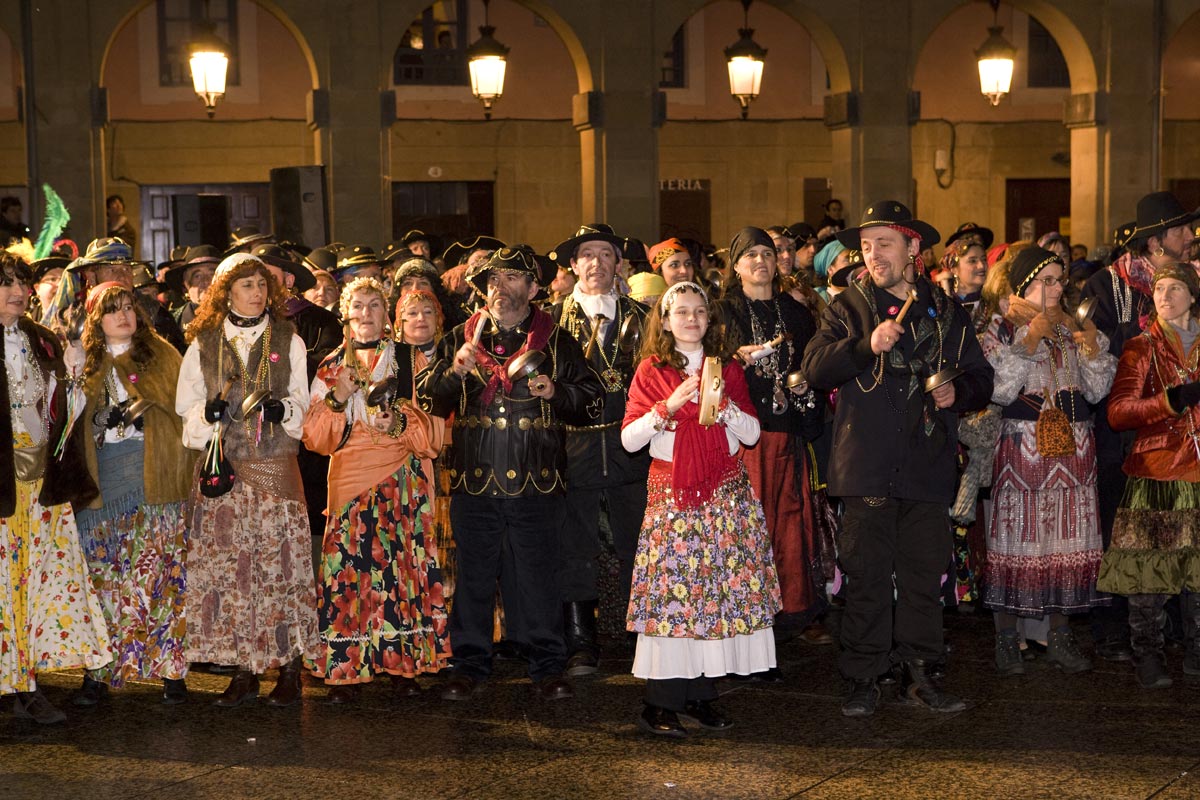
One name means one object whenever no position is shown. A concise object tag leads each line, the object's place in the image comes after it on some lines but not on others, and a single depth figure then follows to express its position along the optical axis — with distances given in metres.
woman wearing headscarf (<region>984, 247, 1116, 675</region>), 7.58
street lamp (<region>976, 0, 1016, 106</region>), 18.52
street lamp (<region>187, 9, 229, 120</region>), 15.84
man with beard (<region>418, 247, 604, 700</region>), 7.28
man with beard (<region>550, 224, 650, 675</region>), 7.98
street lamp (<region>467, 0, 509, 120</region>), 16.97
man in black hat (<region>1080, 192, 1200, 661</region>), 8.34
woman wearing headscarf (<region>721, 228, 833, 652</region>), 8.05
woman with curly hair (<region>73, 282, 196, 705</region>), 7.41
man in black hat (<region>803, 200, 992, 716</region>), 6.89
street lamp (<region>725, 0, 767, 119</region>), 17.52
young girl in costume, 6.50
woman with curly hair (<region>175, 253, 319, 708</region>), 7.13
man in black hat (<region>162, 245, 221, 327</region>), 8.90
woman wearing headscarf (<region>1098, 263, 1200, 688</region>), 7.55
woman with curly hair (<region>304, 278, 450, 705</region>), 7.25
